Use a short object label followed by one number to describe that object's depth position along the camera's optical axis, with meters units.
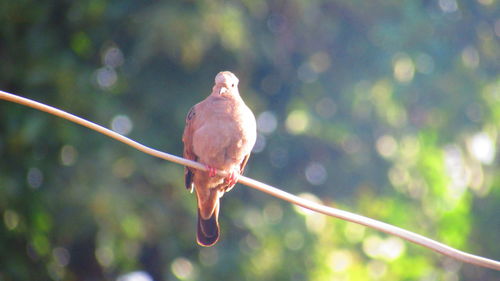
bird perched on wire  11.02
